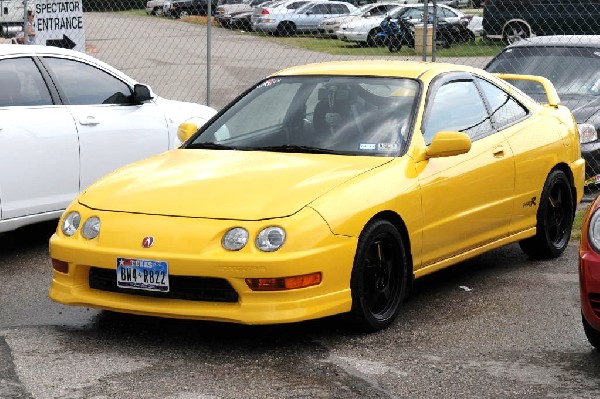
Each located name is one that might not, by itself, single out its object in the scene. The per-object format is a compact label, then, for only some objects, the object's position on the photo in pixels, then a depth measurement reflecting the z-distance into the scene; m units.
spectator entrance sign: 13.33
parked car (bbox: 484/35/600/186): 11.38
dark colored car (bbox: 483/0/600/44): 26.50
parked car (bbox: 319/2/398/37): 28.06
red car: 5.65
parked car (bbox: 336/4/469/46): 25.33
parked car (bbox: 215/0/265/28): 22.30
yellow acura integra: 6.10
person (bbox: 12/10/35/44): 13.48
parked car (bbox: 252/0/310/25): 23.67
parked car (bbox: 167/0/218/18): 26.03
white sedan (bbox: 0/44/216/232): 8.45
